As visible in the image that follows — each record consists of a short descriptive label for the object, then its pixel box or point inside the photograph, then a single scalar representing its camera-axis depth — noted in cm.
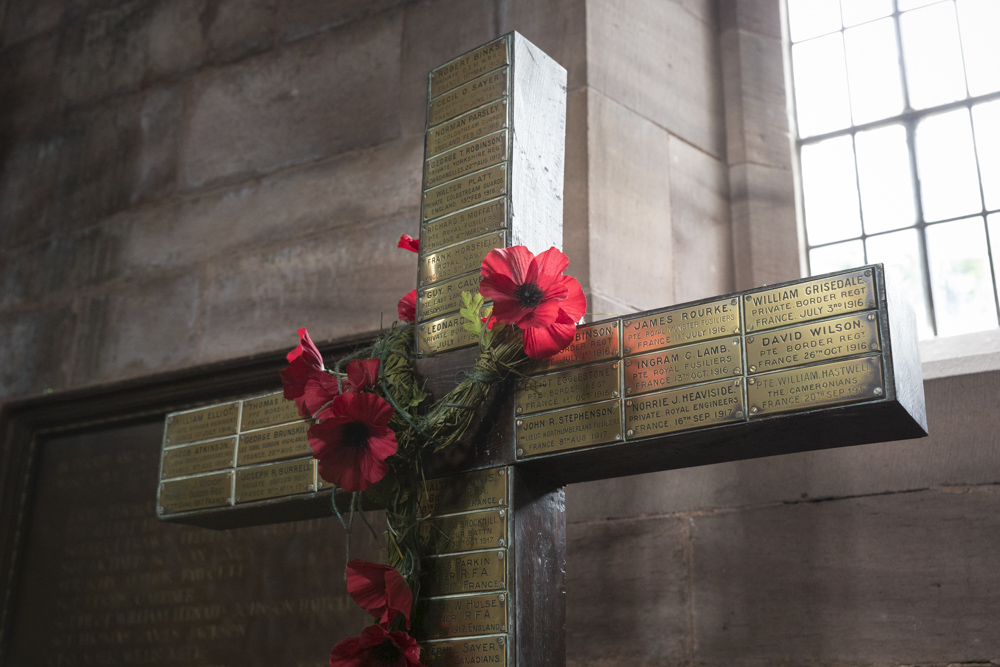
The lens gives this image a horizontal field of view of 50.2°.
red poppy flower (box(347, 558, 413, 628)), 183
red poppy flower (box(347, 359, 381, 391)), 200
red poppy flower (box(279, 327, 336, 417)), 206
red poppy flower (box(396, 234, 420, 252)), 230
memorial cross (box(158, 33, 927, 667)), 166
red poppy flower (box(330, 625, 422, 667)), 181
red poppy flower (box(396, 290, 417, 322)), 227
